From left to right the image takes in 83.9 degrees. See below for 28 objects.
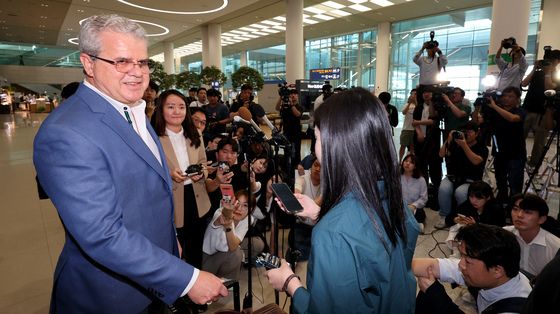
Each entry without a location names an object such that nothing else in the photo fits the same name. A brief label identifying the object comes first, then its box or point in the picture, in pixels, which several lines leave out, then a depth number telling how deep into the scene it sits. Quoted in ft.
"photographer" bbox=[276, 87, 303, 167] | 18.94
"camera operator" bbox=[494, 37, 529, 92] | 13.32
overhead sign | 42.80
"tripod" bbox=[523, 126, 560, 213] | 10.35
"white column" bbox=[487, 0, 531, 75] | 17.52
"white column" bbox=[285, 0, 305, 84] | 35.65
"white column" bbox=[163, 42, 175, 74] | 69.10
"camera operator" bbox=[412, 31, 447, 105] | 14.69
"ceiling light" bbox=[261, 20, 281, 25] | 48.24
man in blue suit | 2.87
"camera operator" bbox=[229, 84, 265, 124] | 16.23
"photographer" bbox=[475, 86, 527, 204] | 11.74
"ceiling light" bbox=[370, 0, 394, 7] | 35.60
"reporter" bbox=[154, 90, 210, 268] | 7.25
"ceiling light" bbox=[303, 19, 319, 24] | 45.76
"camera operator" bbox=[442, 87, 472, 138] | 13.51
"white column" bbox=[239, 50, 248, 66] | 77.41
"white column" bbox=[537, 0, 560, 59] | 29.63
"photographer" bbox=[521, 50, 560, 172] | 11.45
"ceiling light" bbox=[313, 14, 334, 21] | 42.92
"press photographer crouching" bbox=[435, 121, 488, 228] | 11.92
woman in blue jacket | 2.69
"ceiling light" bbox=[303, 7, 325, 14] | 40.28
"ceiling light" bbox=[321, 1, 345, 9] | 37.09
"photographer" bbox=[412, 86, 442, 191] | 14.24
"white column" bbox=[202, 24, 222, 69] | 50.93
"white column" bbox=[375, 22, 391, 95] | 44.81
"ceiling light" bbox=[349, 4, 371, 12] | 37.19
